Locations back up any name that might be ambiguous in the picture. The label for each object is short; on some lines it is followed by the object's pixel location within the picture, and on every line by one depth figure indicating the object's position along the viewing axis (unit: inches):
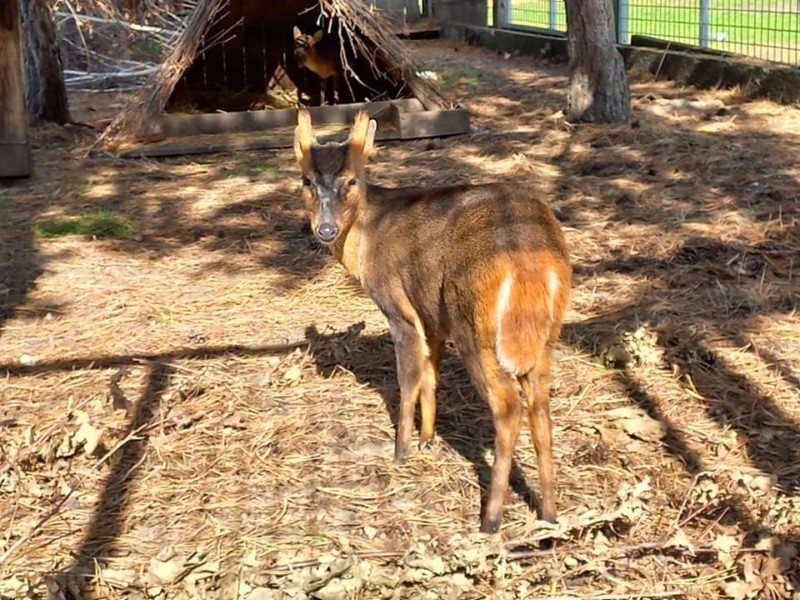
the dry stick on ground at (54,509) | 148.6
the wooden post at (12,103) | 358.0
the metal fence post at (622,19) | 548.7
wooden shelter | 408.5
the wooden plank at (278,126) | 410.3
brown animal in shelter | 483.2
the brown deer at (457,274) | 151.4
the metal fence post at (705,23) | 480.8
